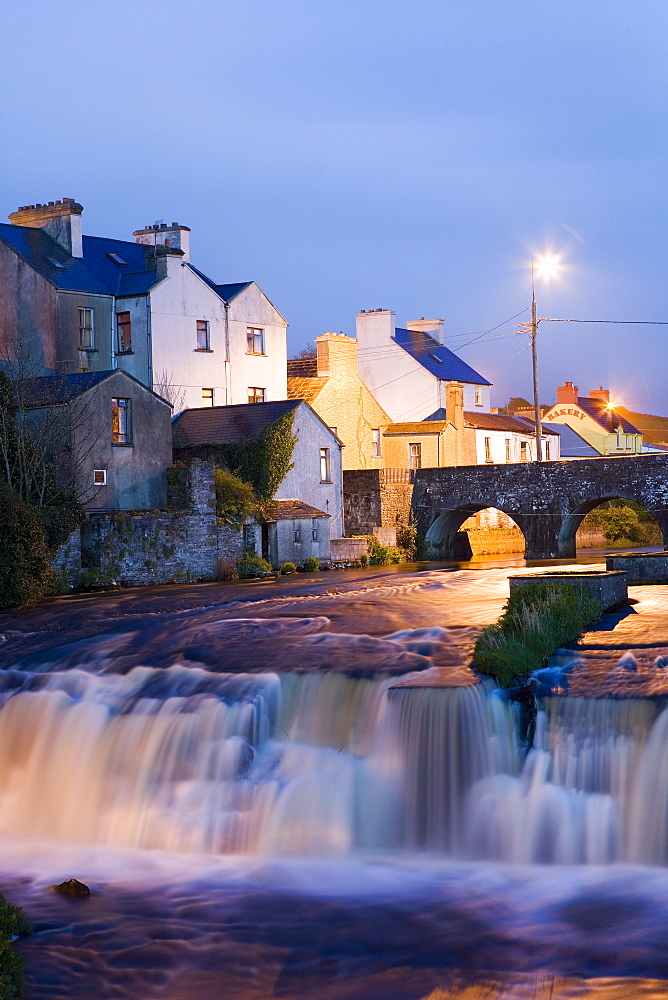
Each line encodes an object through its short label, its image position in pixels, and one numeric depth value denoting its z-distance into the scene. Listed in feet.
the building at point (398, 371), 205.05
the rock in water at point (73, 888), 43.32
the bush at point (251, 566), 128.06
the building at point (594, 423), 256.52
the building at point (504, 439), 206.39
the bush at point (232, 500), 126.93
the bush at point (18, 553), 99.55
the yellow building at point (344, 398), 173.27
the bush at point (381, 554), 151.12
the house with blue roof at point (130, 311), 140.36
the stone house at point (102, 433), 115.55
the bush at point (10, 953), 32.63
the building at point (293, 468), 134.92
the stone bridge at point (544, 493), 145.38
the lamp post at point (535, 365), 159.02
